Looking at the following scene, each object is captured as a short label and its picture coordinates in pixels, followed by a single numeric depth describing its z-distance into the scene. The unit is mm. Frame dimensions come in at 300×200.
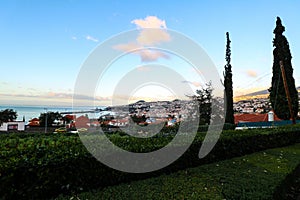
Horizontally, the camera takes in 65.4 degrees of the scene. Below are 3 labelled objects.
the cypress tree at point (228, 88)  19656
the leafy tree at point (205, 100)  18109
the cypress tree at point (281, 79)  19641
